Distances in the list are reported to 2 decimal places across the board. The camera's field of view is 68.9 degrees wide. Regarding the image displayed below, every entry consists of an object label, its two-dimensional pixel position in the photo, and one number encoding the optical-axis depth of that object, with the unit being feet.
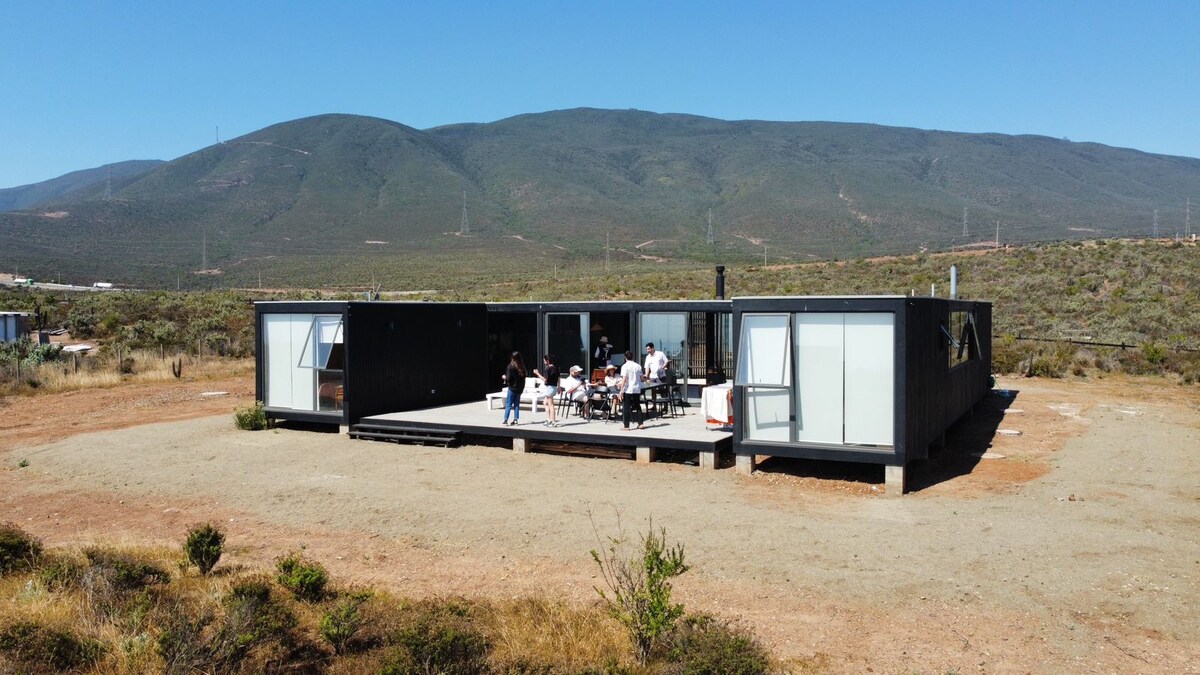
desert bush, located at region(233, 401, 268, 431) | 49.67
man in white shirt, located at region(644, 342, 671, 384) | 46.83
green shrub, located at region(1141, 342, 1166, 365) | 74.23
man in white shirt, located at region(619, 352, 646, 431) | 42.32
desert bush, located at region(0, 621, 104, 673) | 17.60
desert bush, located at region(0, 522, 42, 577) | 23.89
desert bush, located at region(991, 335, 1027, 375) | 79.15
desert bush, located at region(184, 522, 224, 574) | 24.02
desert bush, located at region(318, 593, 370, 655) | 18.85
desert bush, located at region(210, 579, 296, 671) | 17.76
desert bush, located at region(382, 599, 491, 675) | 17.30
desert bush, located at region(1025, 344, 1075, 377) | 76.28
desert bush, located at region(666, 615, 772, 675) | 16.85
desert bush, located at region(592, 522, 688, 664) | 18.31
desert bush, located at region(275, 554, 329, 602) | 21.97
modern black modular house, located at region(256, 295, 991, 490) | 34.37
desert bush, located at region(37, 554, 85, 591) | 21.90
